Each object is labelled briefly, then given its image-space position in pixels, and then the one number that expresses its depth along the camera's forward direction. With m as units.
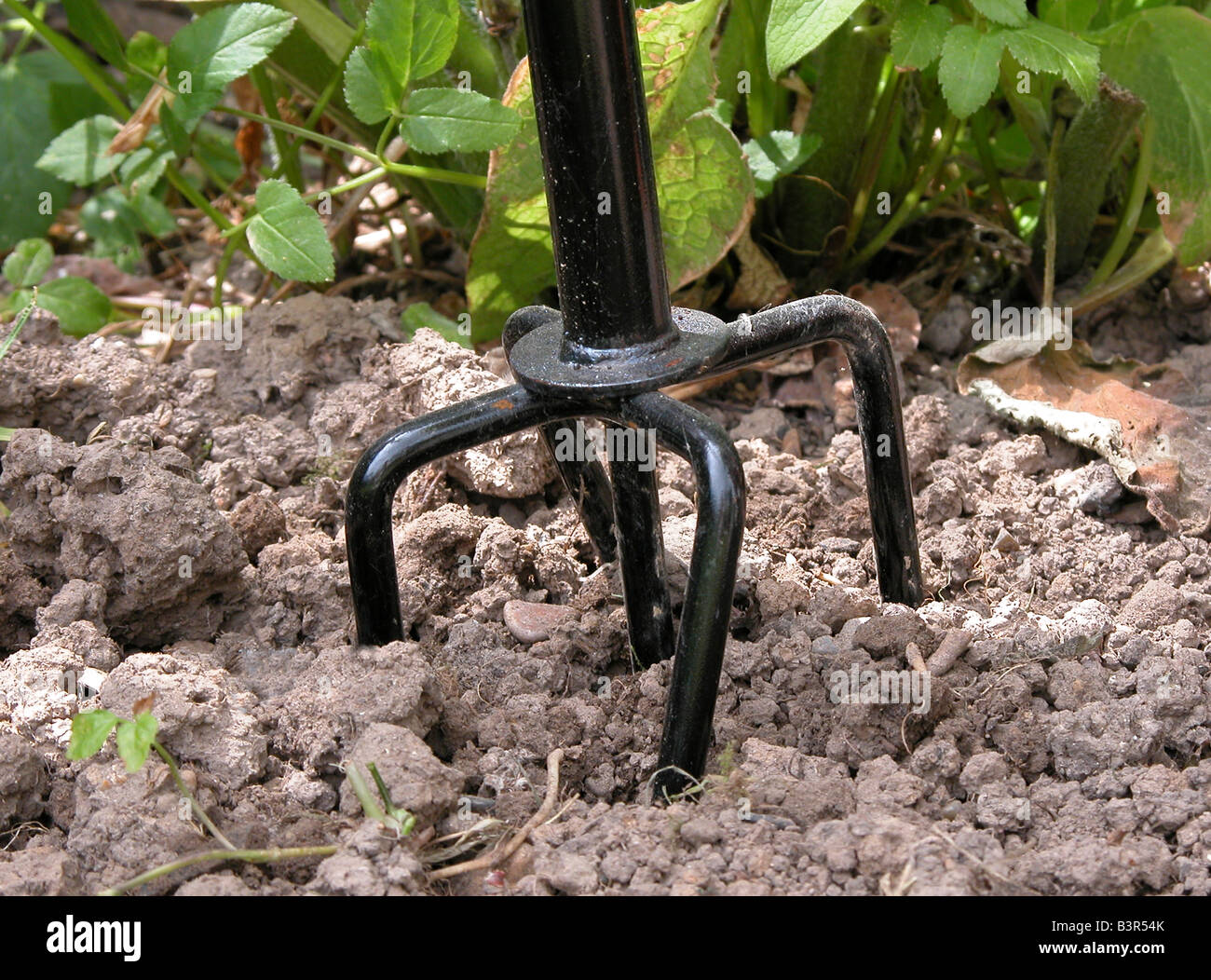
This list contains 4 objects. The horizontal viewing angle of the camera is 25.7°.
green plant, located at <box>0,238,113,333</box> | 0.77
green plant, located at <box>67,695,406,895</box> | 0.57
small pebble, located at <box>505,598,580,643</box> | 0.65
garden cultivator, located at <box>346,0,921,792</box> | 0.58
